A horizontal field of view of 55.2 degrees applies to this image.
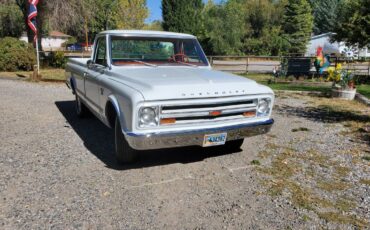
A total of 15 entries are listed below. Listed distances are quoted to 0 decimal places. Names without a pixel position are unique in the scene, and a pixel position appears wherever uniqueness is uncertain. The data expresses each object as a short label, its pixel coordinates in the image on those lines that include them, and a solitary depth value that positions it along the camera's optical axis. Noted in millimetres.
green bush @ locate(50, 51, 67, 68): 20672
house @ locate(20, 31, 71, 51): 82962
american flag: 14680
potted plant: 10672
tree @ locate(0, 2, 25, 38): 25497
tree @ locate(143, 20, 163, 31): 38781
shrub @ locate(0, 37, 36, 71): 17870
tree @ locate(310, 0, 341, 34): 68688
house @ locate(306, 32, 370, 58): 49066
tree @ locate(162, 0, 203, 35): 39688
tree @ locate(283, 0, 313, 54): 51969
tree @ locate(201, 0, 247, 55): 44812
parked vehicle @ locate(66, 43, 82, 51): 63219
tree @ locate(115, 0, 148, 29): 28547
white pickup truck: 4086
